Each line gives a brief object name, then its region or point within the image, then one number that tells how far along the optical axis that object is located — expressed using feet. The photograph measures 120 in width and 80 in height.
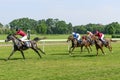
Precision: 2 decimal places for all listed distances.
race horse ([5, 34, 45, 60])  71.10
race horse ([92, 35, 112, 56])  82.94
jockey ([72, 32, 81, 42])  90.33
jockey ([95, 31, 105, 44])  85.61
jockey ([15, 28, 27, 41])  73.57
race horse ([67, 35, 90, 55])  88.31
